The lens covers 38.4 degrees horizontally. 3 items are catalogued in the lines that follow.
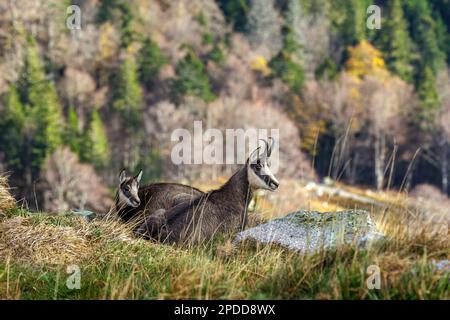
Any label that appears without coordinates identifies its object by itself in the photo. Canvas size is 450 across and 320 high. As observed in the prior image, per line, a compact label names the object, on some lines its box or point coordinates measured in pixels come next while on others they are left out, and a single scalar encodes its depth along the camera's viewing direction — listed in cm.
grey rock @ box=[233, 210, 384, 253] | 898
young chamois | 1412
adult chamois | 1135
